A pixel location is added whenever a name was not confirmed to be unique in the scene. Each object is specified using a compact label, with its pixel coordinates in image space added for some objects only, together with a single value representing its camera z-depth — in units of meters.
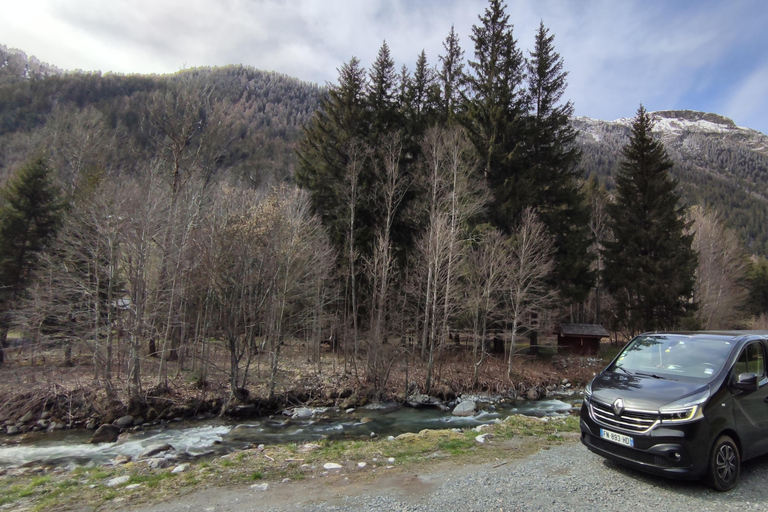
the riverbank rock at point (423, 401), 16.98
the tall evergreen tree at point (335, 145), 25.19
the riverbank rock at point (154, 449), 9.98
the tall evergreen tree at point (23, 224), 20.25
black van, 5.13
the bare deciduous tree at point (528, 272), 21.11
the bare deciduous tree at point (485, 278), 20.25
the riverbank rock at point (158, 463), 8.40
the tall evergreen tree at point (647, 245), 28.00
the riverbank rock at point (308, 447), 9.00
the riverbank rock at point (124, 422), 13.41
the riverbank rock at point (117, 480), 6.89
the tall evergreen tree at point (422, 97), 28.16
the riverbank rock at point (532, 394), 18.31
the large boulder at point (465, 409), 15.22
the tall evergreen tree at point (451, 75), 29.73
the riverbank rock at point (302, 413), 15.03
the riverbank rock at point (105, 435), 11.91
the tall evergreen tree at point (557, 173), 25.34
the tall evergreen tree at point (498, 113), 25.44
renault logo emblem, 5.65
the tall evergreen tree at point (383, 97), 27.00
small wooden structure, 29.39
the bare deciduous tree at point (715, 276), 34.81
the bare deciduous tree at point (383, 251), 18.34
